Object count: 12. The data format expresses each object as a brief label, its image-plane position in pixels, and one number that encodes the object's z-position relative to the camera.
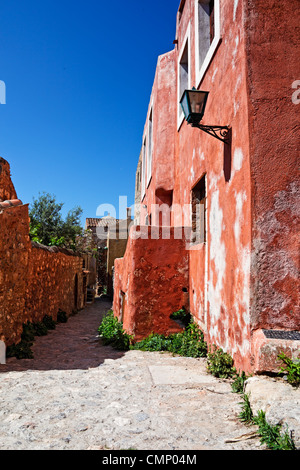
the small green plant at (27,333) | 6.16
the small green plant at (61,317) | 10.30
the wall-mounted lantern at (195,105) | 4.59
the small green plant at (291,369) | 2.92
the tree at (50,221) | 19.53
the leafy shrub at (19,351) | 5.28
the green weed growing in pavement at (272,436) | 2.18
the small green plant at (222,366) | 3.94
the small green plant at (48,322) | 8.62
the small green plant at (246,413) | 2.72
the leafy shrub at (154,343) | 5.62
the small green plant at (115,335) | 5.94
